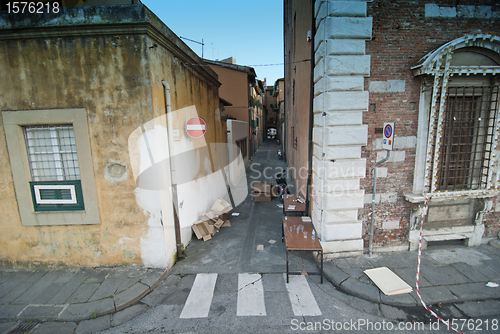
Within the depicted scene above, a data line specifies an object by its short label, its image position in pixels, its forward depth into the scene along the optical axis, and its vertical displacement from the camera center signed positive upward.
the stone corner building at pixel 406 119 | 5.09 +0.12
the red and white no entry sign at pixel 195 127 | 6.48 +0.07
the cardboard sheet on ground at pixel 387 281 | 4.54 -3.08
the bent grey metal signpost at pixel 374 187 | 5.35 -1.42
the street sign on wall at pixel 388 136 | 4.84 -0.23
